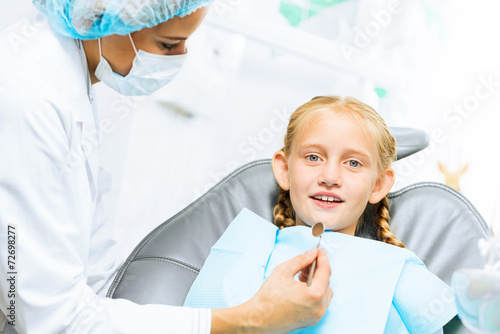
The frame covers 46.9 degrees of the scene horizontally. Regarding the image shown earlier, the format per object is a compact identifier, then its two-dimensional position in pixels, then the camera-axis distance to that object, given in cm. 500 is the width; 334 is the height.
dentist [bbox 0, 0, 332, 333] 107
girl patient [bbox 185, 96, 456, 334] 128
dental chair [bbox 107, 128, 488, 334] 140
